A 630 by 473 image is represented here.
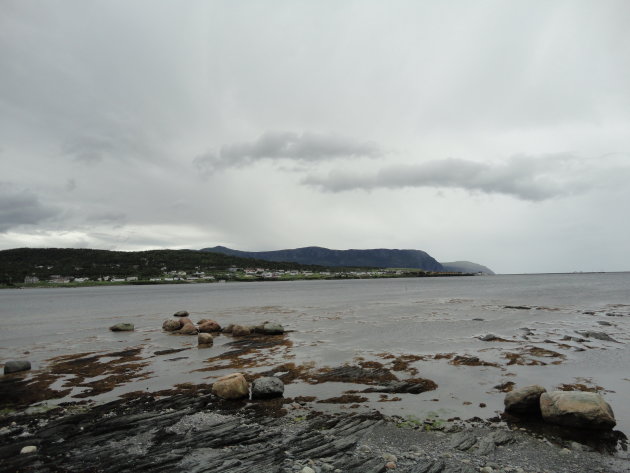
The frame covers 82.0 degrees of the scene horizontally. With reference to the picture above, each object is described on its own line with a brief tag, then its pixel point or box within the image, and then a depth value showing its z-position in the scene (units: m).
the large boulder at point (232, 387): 16.47
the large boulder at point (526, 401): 14.01
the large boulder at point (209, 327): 39.00
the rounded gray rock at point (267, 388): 16.64
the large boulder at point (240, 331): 35.88
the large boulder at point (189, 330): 38.31
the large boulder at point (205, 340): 31.41
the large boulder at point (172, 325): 41.12
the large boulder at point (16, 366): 23.14
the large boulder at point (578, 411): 12.53
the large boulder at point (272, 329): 36.25
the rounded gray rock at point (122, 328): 41.94
